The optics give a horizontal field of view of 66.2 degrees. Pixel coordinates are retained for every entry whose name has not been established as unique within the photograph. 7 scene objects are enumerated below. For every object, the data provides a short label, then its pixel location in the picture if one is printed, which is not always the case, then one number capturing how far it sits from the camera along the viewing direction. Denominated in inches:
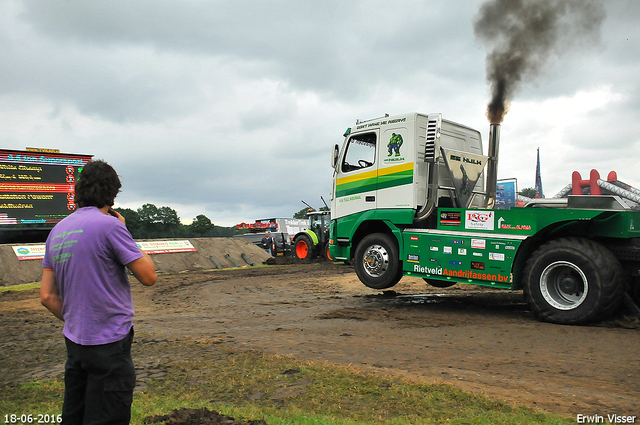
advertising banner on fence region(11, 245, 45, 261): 691.4
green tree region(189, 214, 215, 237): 2150.6
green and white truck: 299.9
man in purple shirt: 106.6
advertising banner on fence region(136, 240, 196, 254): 824.9
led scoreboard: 741.9
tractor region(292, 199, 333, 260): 927.7
